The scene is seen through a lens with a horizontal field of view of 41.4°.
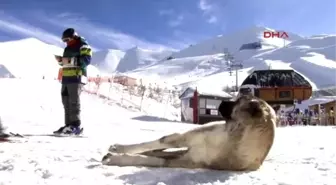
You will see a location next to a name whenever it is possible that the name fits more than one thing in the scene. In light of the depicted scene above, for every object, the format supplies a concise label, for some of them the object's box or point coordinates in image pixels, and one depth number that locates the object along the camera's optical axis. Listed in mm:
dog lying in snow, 3572
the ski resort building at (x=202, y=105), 21172
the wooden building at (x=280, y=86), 30328
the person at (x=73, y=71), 6711
